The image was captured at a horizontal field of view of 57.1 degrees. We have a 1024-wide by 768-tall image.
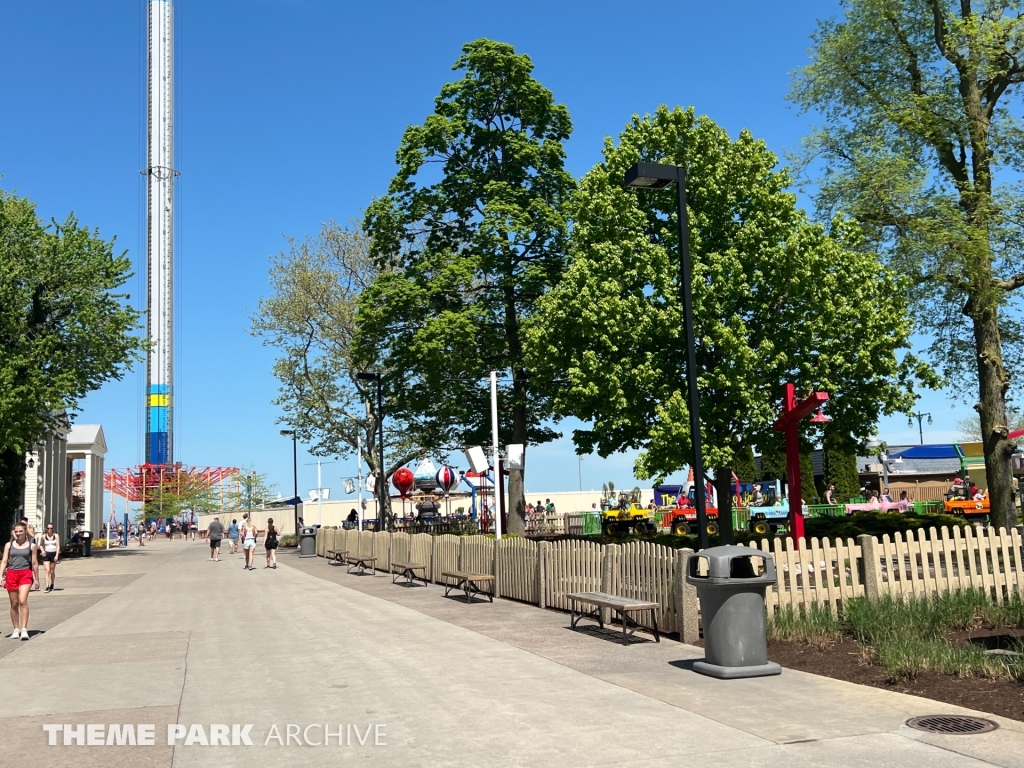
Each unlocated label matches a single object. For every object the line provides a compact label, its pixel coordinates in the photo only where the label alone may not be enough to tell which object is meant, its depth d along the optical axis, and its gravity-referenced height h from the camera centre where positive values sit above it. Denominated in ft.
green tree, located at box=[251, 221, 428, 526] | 146.10 +25.71
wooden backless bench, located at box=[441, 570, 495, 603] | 57.98 -5.78
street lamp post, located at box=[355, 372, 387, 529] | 112.68 +5.84
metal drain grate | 22.82 -6.22
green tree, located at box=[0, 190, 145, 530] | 125.18 +25.27
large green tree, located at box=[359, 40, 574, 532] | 106.73 +28.43
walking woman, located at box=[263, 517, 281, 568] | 102.24 -5.31
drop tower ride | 410.72 +108.61
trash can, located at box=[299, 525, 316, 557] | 129.18 -6.48
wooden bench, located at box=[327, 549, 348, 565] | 103.74 -7.40
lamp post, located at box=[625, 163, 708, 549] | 41.52 +9.89
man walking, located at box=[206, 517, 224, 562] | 121.60 -4.96
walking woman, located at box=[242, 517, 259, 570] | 98.85 -4.40
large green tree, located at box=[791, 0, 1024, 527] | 74.79 +26.71
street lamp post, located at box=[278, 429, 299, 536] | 188.89 +3.42
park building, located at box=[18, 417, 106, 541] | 165.37 +4.57
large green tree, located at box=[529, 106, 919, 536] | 76.13 +13.87
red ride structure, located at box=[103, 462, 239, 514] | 380.47 +7.81
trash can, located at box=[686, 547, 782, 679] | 30.81 -4.53
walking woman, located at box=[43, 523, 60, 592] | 80.04 -4.29
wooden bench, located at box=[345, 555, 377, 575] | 86.79 -6.63
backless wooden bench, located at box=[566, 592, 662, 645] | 39.01 -5.10
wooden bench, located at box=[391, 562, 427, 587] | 70.71 -6.78
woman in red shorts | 46.62 -3.61
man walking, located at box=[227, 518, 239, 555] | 134.60 -5.03
